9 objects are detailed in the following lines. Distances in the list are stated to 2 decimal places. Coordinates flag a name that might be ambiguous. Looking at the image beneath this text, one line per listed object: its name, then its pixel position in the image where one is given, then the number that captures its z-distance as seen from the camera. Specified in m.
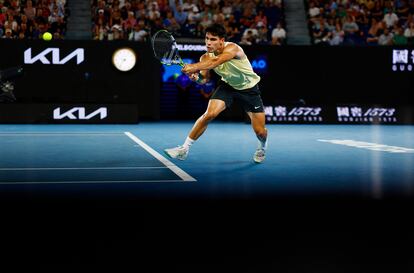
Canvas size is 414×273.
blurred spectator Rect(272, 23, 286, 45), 20.80
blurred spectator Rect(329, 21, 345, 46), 21.03
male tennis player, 8.42
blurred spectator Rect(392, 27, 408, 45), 20.77
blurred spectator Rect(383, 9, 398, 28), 21.70
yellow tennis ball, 18.94
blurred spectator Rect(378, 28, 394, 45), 21.03
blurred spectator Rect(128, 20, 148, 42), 19.70
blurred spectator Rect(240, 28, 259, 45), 20.30
